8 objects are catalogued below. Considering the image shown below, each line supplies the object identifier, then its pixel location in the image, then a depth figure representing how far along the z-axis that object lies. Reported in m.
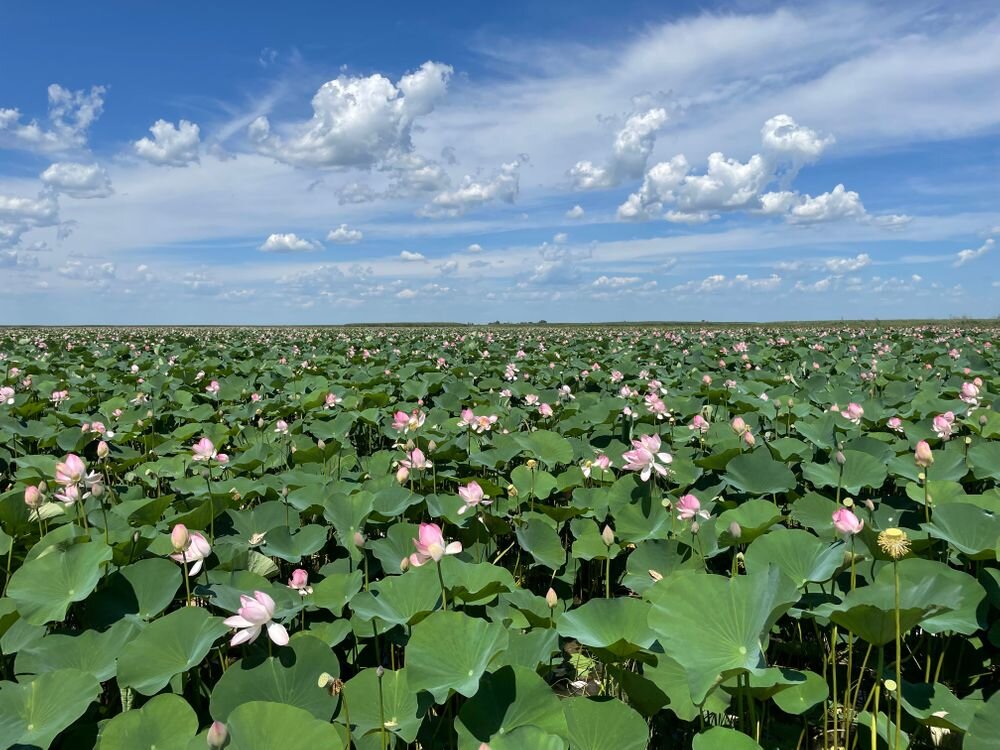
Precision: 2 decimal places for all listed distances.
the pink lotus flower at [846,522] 1.57
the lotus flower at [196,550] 1.80
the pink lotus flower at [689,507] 2.07
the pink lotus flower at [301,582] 1.85
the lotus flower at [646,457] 2.37
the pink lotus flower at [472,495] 2.31
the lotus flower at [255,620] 1.46
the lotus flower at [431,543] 1.58
